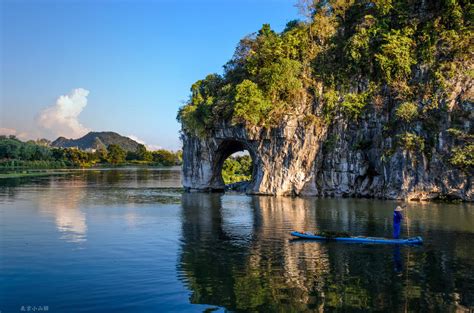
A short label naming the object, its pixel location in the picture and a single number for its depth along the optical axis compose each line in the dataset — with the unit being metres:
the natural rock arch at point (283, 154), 51.75
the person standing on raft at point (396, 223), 24.77
